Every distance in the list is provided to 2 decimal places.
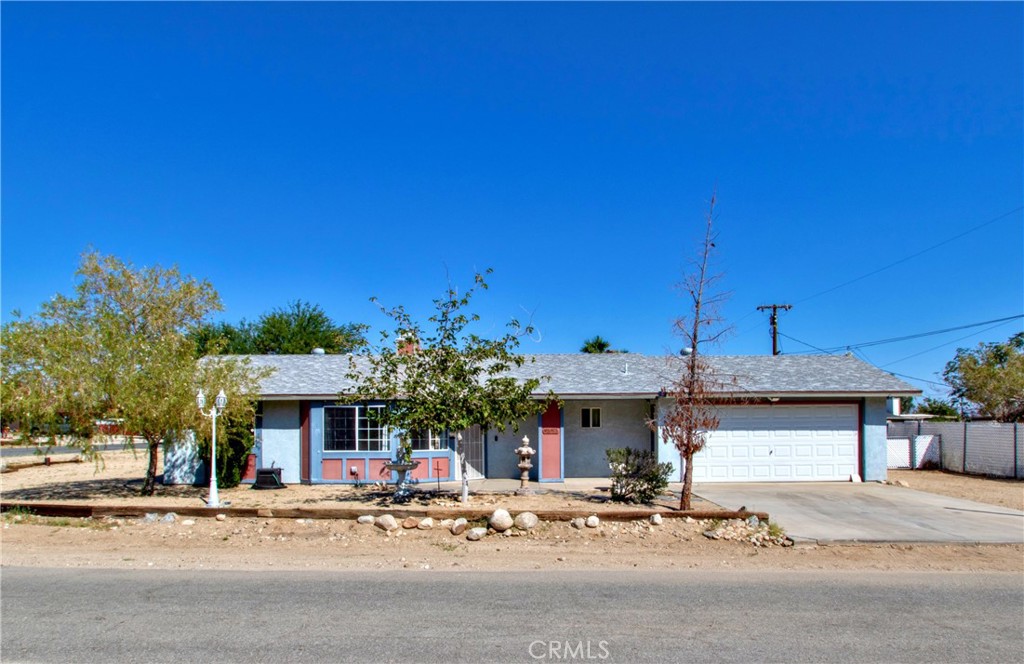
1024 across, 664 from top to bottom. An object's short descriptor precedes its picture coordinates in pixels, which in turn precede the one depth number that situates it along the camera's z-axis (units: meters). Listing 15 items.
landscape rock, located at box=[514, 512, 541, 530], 11.92
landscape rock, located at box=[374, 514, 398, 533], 12.02
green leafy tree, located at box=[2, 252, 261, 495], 14.62
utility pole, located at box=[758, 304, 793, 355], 41.16
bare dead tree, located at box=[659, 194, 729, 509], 13.04
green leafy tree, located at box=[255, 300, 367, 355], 39.78
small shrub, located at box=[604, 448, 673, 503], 14.43
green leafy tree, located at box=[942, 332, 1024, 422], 31.17
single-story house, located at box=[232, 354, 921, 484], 18.80
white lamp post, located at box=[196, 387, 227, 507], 14.32
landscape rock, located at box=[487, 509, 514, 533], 11.88
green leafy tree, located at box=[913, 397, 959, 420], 43.97
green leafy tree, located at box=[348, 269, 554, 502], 13.85
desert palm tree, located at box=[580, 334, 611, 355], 41.59
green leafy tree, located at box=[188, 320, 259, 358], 37.59
